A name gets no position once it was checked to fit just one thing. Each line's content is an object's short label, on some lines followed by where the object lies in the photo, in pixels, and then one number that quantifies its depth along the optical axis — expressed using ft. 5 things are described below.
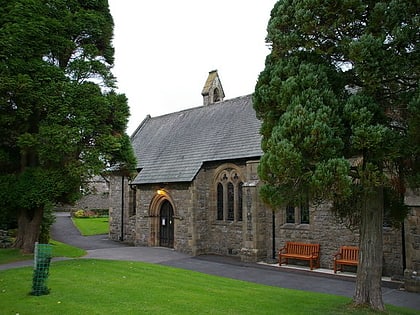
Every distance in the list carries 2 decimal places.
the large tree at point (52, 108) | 47.14
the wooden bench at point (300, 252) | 50.93
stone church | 51.21
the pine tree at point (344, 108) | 24.17
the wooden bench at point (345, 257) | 46.98
